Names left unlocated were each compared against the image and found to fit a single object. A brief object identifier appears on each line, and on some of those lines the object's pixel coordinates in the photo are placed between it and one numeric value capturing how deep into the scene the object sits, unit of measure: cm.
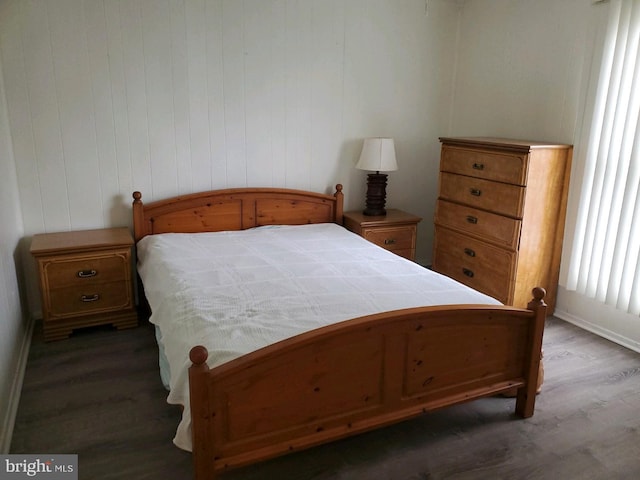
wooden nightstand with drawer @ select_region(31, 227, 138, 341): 299
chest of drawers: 322
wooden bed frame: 173
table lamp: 384
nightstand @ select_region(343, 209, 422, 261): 384
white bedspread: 197
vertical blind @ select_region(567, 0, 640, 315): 294
